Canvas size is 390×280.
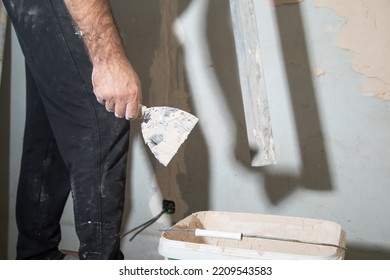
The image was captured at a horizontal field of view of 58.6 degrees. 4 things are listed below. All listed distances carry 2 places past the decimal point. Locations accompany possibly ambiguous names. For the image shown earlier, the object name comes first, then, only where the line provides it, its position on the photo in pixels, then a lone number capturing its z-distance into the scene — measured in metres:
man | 0.78
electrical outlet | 1.42
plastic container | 0.78
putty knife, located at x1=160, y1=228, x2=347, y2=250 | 0.78
